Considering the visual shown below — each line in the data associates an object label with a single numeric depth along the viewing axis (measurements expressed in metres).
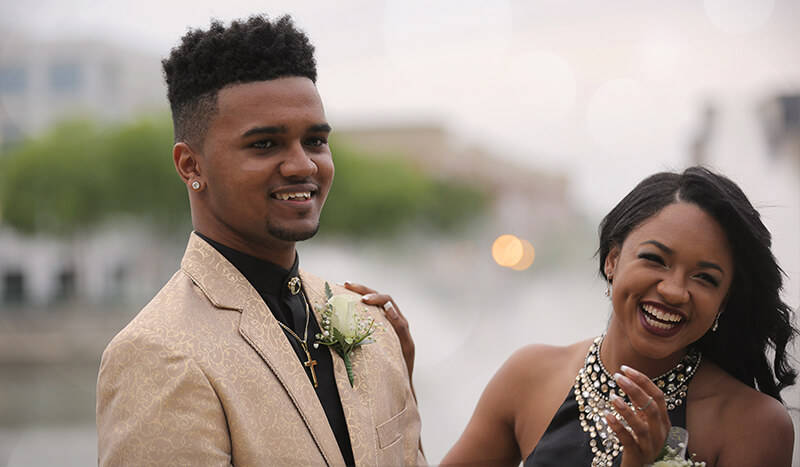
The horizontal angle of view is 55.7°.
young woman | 2.16
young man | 1.74
